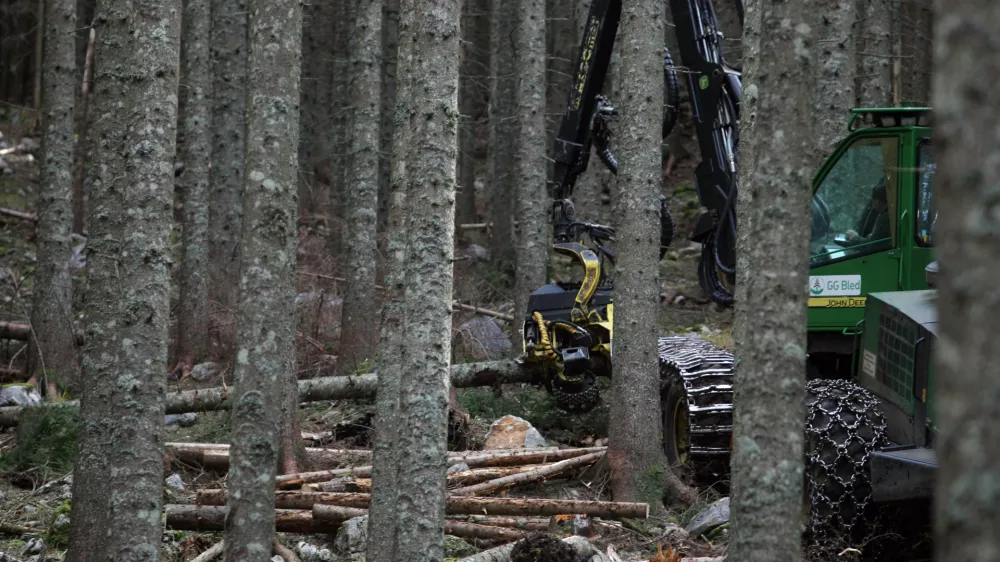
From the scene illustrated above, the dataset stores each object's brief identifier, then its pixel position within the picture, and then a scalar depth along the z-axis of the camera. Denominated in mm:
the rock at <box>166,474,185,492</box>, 18378
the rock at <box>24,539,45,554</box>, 15680
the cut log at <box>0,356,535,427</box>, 22703
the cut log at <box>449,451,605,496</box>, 17016
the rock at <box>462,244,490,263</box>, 41594
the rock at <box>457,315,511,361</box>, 28531
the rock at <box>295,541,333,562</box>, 14977
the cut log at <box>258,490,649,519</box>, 15914
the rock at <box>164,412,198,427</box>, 23172
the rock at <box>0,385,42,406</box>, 23994
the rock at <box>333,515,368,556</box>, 15219
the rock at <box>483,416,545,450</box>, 20297
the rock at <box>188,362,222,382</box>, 27641
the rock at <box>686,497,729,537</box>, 15558
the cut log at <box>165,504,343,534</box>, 15922
